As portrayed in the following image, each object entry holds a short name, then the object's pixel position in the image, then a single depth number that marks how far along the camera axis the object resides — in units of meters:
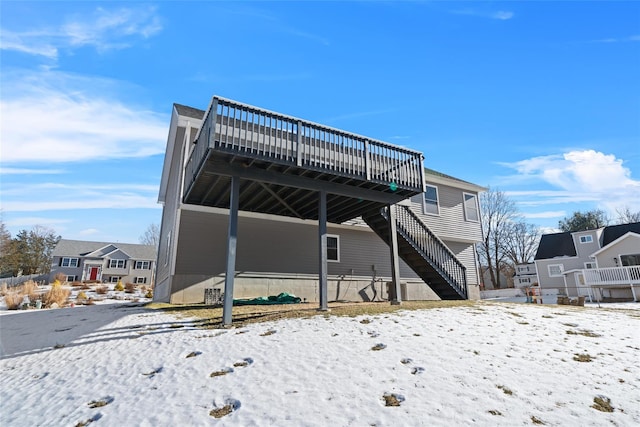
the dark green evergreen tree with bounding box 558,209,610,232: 42.62
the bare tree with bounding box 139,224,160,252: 56.32
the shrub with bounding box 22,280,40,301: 15.56
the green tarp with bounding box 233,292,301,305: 11.12
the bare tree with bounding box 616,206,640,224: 41.59
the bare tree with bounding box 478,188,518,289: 42.39
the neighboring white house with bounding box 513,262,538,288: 43.12
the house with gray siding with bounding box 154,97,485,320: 7.95
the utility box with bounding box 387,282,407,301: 14.80
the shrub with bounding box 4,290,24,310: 13.91
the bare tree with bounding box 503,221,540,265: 44.69
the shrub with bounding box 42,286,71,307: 14.76
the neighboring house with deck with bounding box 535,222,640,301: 19.48
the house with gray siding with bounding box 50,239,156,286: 41.81
